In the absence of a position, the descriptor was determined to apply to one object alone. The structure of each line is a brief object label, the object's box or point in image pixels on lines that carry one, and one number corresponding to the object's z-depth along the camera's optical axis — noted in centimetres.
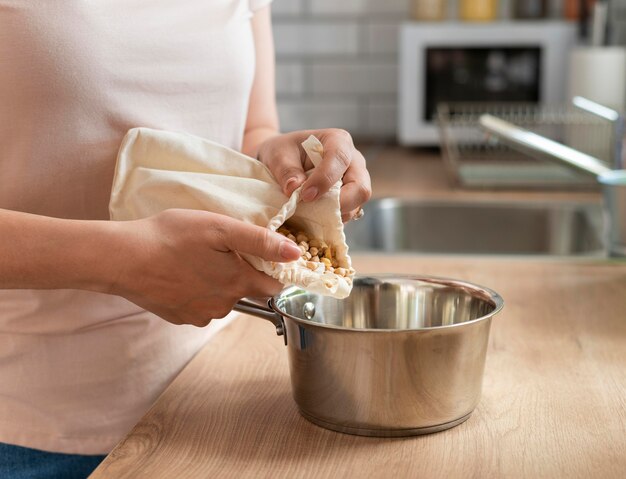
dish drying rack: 159
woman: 61
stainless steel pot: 61
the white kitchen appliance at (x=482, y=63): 185
